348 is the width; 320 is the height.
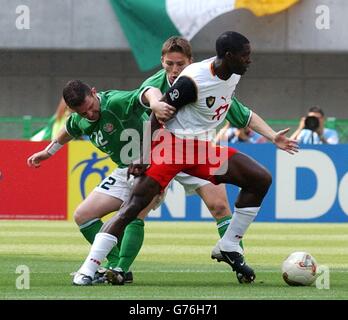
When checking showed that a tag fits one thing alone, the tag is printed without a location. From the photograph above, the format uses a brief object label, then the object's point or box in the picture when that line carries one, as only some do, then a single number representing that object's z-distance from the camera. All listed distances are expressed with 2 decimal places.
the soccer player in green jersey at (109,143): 11.82
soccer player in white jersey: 11.23
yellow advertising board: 22.61
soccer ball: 11.55
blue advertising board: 22.33
